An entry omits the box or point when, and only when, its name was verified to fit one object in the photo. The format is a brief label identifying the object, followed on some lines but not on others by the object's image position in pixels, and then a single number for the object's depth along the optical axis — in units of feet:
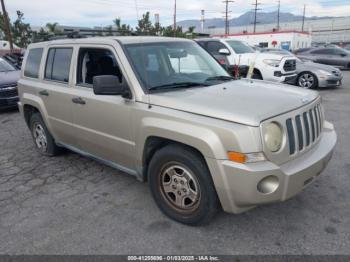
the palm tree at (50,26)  105.04
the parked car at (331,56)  58.94
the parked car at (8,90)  29.32
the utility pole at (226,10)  217.52
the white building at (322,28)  214.63
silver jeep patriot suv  8.95
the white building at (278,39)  132.57
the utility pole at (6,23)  69.31
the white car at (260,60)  34.99
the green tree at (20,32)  96.99
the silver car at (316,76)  37.19
